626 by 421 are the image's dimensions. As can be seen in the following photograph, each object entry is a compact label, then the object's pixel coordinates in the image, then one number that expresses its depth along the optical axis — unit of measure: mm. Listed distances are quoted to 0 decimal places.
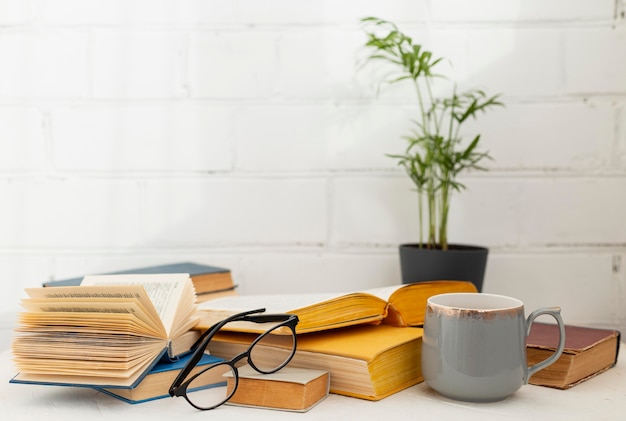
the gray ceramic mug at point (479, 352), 703
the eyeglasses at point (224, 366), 711
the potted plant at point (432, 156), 1035
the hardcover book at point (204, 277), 1031
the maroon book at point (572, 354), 783
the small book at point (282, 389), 700
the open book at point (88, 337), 712
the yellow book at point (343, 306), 783
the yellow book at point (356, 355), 731
